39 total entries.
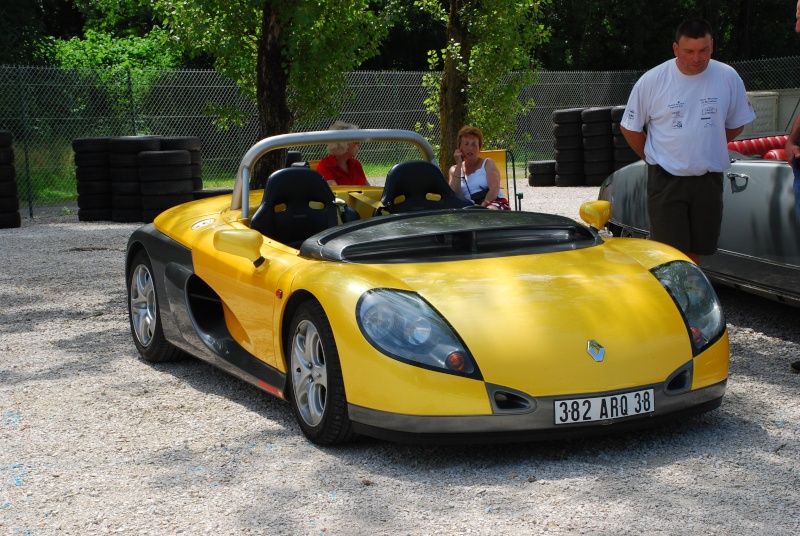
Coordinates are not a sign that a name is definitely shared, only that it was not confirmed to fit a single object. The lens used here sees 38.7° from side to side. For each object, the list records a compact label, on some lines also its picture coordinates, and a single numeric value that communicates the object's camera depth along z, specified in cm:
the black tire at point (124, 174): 1595
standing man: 637
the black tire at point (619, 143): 1981
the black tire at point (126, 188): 1603
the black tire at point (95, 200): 1642
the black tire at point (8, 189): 1555
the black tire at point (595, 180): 2038
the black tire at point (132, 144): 1596
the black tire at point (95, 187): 1634
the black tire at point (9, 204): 1575
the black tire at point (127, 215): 1622
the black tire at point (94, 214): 1648
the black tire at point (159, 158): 1569
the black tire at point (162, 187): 1581
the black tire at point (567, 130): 2027
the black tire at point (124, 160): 1592
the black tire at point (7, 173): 1534
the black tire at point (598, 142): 2005
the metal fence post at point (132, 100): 1921
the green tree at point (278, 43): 1183
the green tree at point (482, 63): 1418
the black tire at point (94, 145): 1612
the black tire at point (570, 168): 2050
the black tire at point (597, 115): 1986
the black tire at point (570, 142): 2047
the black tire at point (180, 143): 1620
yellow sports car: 442
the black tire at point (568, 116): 2028
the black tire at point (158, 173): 1574
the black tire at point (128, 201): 1616
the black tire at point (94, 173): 1619
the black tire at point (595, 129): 1991
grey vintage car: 650
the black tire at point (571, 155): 2048
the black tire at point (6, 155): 1528
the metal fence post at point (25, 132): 1738
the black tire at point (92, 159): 1612
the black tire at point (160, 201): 1585
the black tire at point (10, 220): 1580
